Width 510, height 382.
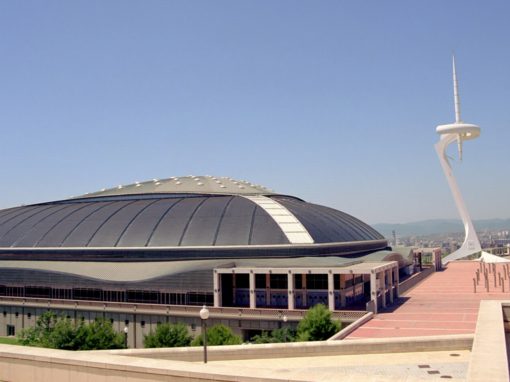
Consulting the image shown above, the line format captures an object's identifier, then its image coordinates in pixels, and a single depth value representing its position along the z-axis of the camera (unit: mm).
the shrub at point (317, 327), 40750
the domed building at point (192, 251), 58094
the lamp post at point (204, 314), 24500
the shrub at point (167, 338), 42784
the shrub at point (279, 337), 42269
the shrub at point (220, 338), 40781
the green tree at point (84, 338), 42531
